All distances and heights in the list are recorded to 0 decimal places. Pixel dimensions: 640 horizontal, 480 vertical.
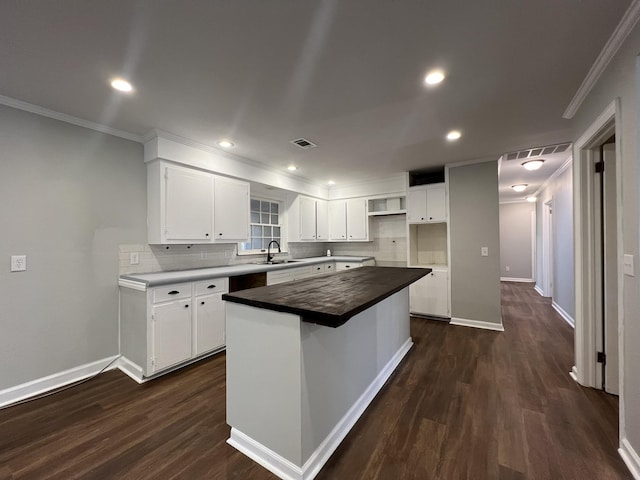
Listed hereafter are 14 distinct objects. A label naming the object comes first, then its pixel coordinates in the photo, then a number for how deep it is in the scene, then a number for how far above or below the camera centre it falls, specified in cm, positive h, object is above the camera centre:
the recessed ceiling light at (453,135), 289 +117
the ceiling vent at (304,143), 309 +117
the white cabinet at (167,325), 246 -83
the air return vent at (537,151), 343 +120
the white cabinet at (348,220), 514 +40
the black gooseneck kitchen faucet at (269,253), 442 -21
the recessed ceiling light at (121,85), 193 +118
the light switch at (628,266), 149 -16
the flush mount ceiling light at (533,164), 403 +116
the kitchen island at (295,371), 141 -78
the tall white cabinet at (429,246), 422 -12
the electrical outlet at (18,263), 217 -17
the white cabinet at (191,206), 289 +42
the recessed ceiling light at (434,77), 186 +117
